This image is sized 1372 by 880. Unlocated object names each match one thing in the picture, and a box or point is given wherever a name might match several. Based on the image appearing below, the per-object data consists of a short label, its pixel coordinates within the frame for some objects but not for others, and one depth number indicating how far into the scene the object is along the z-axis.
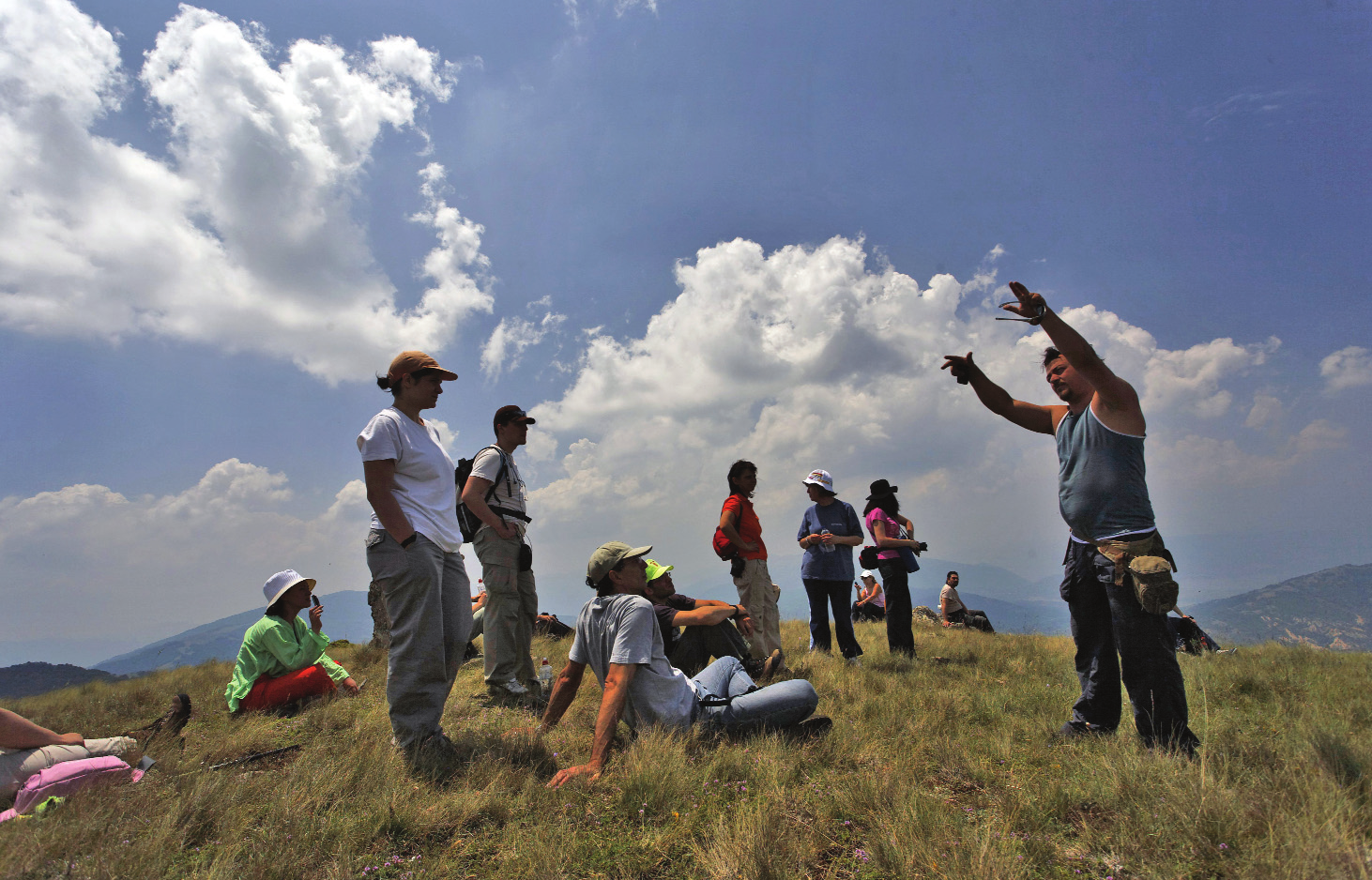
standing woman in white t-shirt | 3.48
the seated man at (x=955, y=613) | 12.26
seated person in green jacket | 5.55
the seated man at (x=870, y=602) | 12.77
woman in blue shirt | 6.81
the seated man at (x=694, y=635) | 4.86
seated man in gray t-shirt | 3.48
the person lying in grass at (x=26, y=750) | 2.85
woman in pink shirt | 7.03
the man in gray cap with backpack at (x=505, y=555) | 5.24
